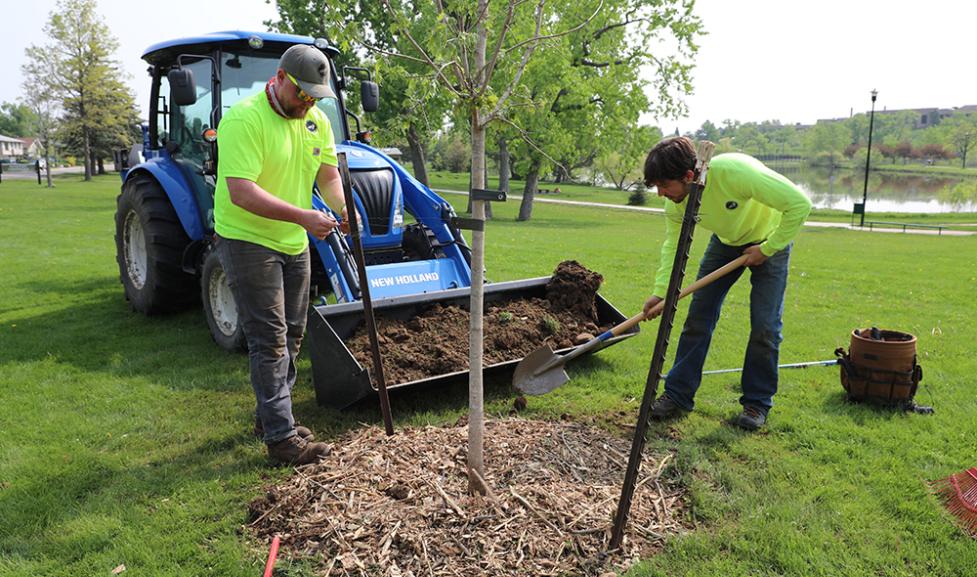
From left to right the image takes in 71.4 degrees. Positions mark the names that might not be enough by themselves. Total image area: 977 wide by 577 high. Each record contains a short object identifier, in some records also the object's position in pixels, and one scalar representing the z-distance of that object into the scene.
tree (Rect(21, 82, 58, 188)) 31.67
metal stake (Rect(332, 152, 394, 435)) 3.53
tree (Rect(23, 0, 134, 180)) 33.00
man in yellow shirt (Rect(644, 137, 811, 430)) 3.57
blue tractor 5.02
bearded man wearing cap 3.20
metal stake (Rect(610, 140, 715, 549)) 2.53
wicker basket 4.29
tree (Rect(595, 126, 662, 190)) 22.92
